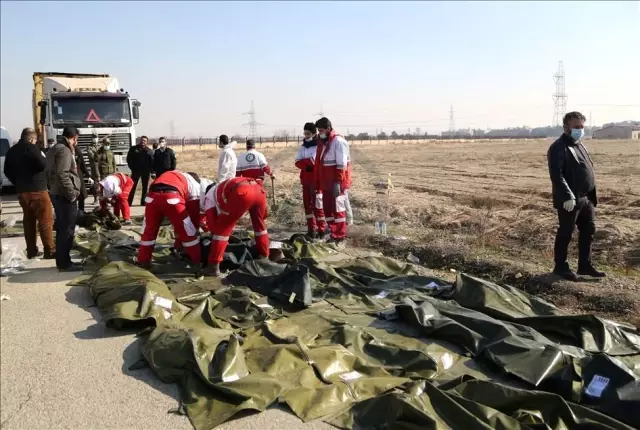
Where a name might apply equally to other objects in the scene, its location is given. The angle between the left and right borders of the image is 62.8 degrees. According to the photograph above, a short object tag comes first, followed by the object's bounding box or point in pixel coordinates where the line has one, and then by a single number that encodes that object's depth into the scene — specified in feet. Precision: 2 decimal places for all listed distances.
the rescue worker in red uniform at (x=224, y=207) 21.01
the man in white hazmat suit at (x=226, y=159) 35.47
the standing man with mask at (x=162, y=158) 41.93
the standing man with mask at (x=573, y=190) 20.42
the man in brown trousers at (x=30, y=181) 23.91
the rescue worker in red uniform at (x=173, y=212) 21.33
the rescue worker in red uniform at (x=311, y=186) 29.94
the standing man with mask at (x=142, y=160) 43.45
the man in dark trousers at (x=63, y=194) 22.22
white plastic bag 22.42
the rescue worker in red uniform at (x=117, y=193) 33.73
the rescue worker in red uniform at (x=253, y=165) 32.35
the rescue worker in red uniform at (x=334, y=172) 28.02
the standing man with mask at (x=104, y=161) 43.19
